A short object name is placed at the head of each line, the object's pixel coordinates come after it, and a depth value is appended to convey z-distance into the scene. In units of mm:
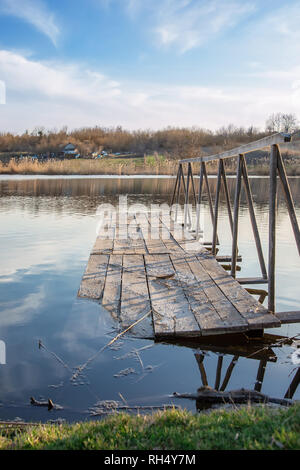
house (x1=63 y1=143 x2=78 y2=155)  55931
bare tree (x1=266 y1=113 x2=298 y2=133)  64719
